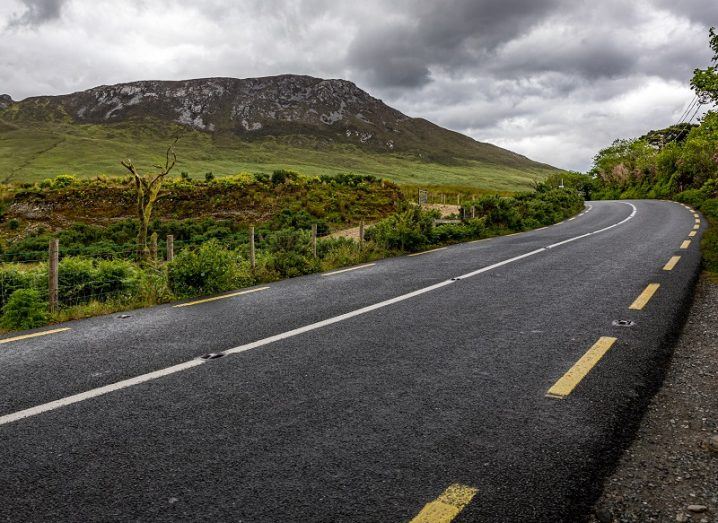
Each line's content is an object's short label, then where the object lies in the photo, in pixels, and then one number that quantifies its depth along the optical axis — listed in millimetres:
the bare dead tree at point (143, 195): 19250
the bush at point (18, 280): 9297
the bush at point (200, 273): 9703
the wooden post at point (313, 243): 13581
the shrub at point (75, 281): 9484
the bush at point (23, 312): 7434
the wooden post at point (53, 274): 8477
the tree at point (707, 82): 13281
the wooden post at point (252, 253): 11934
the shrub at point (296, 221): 34188
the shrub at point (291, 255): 12047
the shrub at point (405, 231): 16031
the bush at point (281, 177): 42438
